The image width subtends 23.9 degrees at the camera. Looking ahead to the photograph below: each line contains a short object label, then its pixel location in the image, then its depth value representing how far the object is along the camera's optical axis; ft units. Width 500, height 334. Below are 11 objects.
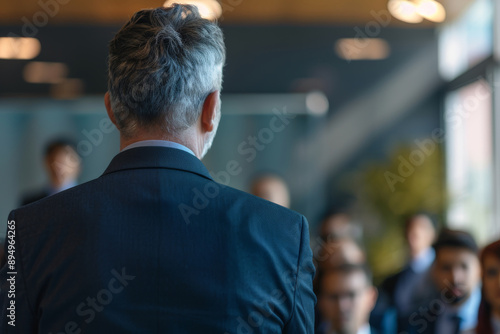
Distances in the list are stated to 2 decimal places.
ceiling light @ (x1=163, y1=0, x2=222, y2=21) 36.81
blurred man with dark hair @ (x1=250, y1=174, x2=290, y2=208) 27.49
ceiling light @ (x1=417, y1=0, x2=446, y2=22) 38.32
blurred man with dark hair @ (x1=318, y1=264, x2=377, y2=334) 16.92
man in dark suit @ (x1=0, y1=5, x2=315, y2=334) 6.12
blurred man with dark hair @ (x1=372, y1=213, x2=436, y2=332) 20.11
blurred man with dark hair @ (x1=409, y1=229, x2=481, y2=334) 16.85
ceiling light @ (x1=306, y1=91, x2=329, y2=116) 43.59
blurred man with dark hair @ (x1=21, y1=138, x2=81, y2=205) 26.99
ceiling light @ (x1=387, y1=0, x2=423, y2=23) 39.30
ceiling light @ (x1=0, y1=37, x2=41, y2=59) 43.00
